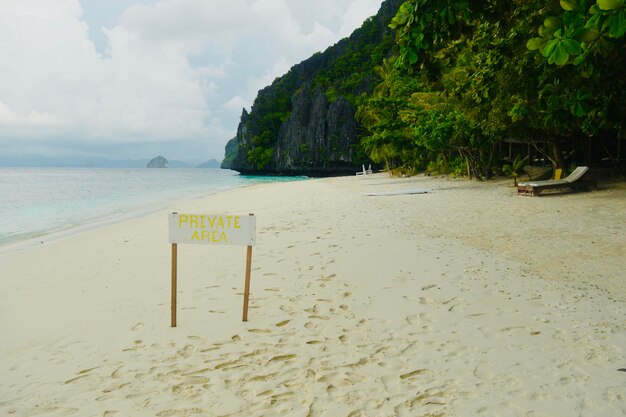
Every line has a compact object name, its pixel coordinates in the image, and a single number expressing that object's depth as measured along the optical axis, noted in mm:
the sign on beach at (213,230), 4301
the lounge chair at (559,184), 13781
